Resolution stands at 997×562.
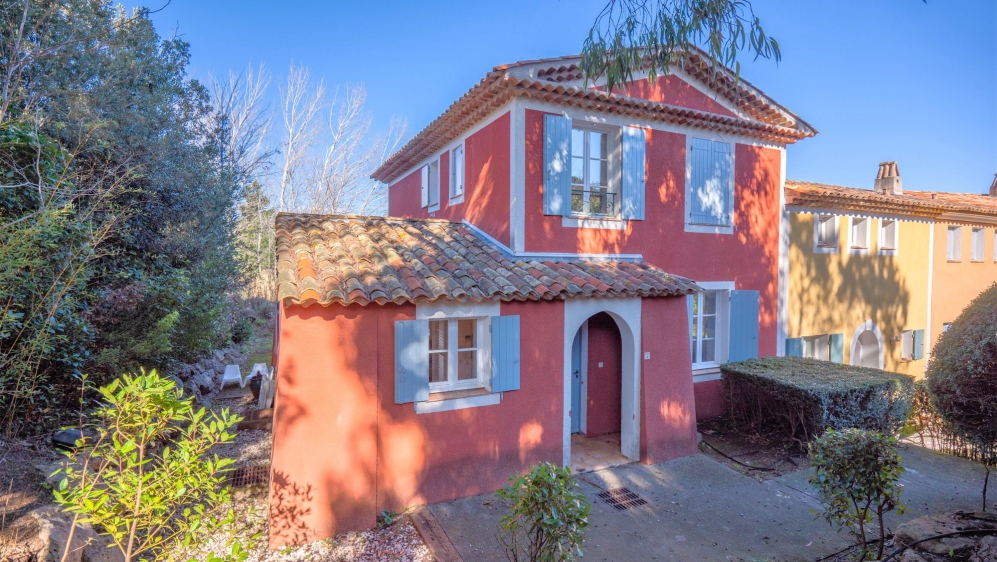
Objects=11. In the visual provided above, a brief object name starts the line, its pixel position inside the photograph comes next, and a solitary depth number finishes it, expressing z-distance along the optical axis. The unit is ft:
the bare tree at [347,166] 90.63
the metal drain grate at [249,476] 24.13
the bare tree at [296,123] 85.76
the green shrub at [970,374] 24.50
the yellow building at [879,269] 40.32
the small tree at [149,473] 10.62
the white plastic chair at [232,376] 43.23
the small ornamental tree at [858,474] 16.56
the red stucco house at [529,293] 20.38
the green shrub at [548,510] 13.69
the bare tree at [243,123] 55.88
